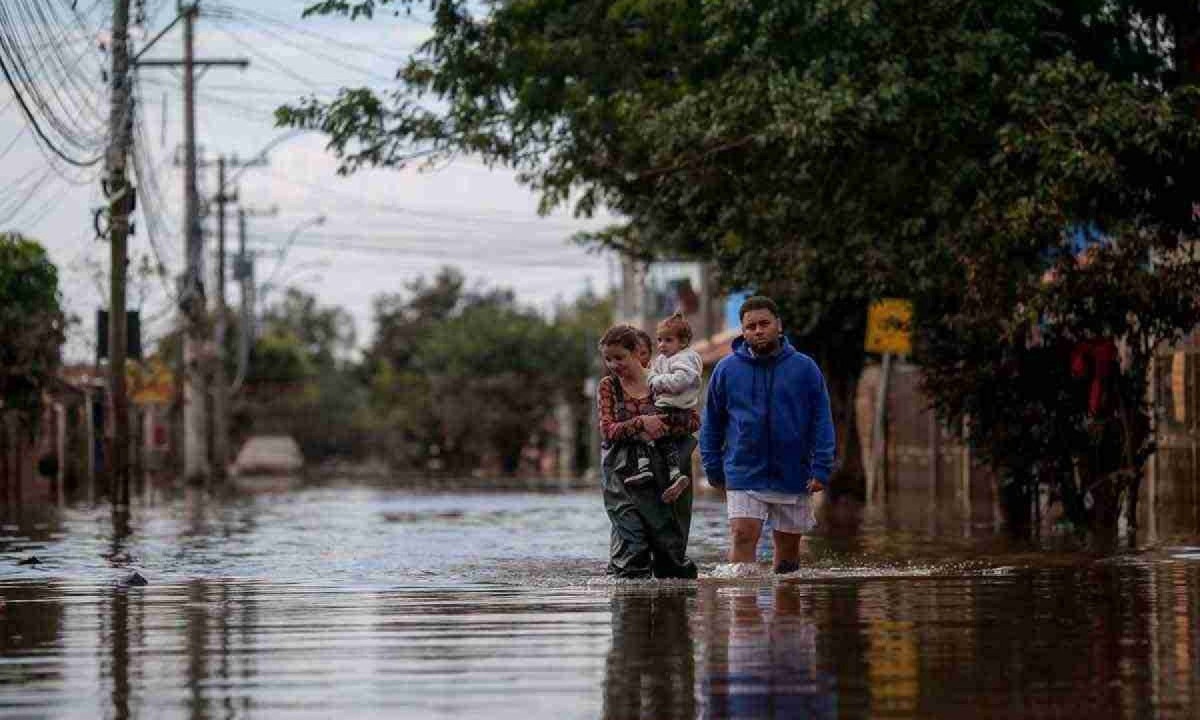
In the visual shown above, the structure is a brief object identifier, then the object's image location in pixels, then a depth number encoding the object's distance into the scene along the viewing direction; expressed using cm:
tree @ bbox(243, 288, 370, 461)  12219
